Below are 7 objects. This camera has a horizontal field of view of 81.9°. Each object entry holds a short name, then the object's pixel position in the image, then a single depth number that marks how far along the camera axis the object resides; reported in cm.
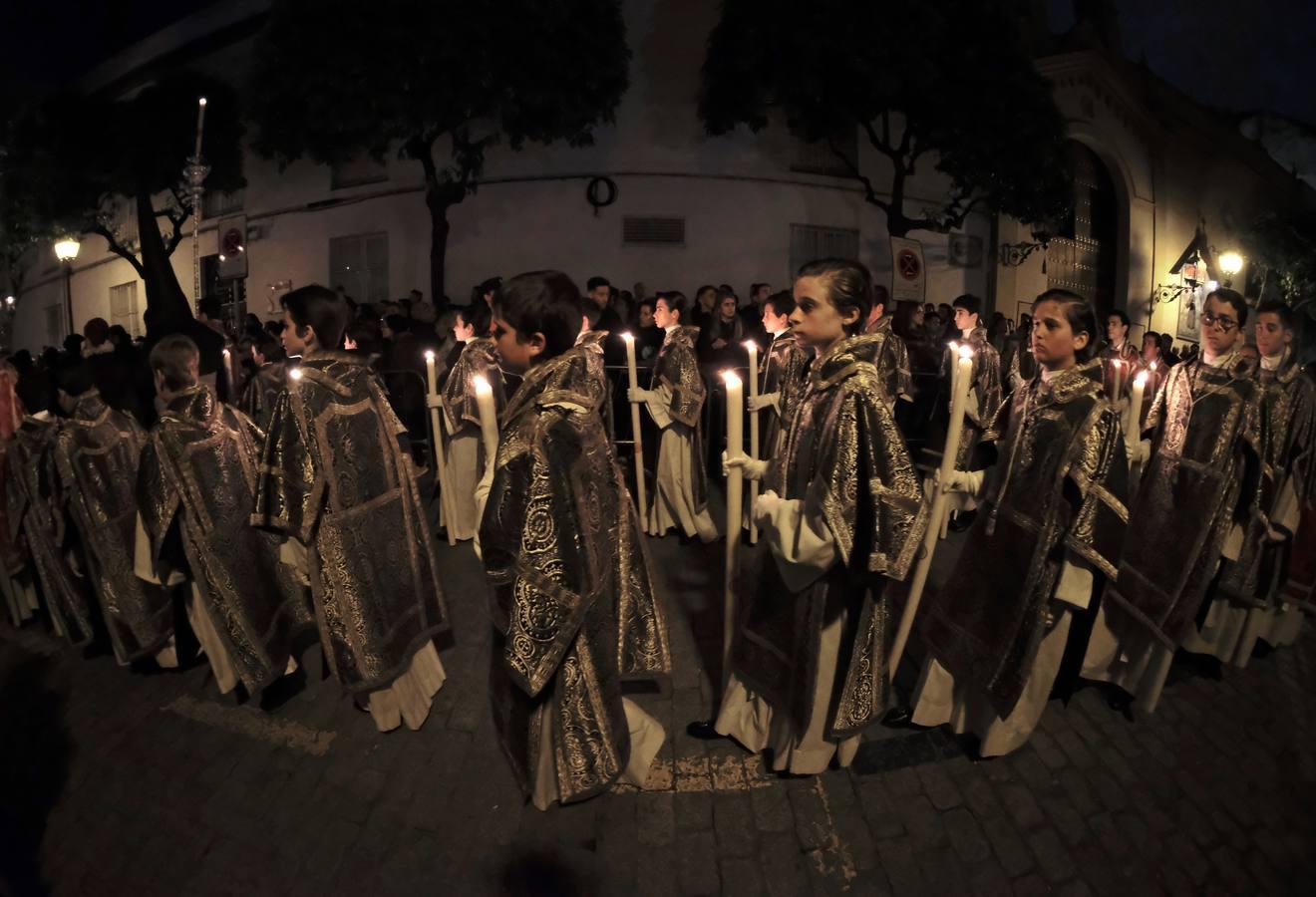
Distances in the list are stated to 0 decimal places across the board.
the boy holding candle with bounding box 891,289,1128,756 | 354
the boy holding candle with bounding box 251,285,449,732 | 381
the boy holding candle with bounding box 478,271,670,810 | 280
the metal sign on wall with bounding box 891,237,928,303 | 1101
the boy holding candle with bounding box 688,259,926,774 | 293
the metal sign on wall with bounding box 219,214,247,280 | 1302
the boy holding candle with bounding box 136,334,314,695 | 439
